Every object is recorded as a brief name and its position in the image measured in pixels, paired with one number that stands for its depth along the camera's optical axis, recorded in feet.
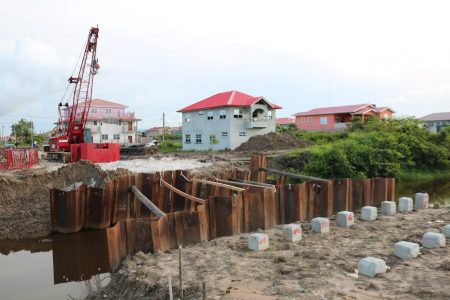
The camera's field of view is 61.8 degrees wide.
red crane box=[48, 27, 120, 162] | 89.01
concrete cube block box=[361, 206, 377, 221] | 31.91
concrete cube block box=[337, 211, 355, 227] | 29.68
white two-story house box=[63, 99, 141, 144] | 191.93
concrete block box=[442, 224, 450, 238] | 25.84
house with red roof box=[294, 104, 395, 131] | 168.04
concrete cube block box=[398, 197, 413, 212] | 35.70
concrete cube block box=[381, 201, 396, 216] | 34.04
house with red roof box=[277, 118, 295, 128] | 269.19
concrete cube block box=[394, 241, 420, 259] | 21.26
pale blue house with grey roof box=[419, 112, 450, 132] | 225.48
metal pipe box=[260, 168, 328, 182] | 42.17
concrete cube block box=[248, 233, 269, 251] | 23.35
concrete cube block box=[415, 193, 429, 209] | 36.98
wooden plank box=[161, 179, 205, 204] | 31.94
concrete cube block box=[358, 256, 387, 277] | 18.65
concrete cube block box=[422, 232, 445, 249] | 23.32
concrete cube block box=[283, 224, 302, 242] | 25.44
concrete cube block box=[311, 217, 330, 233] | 27.73
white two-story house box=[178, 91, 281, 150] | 125.12
